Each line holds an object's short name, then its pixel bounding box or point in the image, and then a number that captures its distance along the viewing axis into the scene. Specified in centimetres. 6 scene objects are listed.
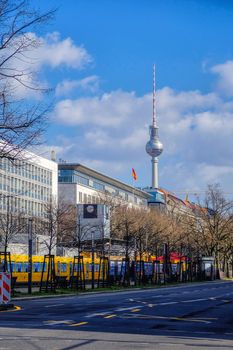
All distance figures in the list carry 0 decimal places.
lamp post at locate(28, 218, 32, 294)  3771
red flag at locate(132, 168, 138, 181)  14088
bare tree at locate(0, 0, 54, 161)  2248
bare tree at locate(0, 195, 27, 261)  6618
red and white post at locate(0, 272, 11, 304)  2339
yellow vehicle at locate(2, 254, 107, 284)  5669
